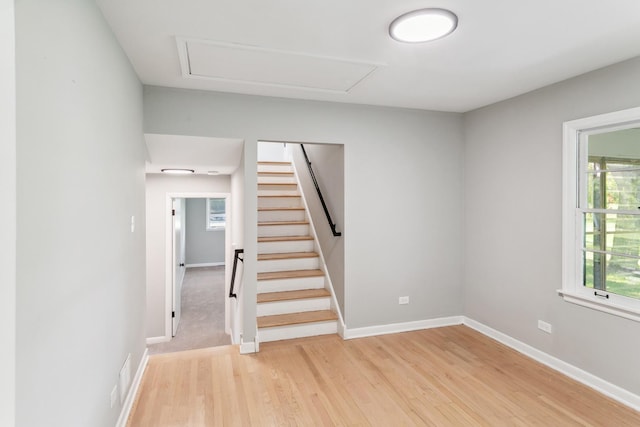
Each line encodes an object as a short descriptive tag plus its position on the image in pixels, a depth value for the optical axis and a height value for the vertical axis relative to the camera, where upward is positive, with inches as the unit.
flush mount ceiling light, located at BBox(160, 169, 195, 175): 183.7 +21.4
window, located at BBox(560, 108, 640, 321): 98.4 -0.4
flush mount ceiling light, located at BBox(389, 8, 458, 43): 72.6 +41.5
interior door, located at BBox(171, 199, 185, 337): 209.3 -30.1
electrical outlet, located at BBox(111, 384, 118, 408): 78.6 -43.5
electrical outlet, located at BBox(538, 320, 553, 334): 118.3 -40.5
